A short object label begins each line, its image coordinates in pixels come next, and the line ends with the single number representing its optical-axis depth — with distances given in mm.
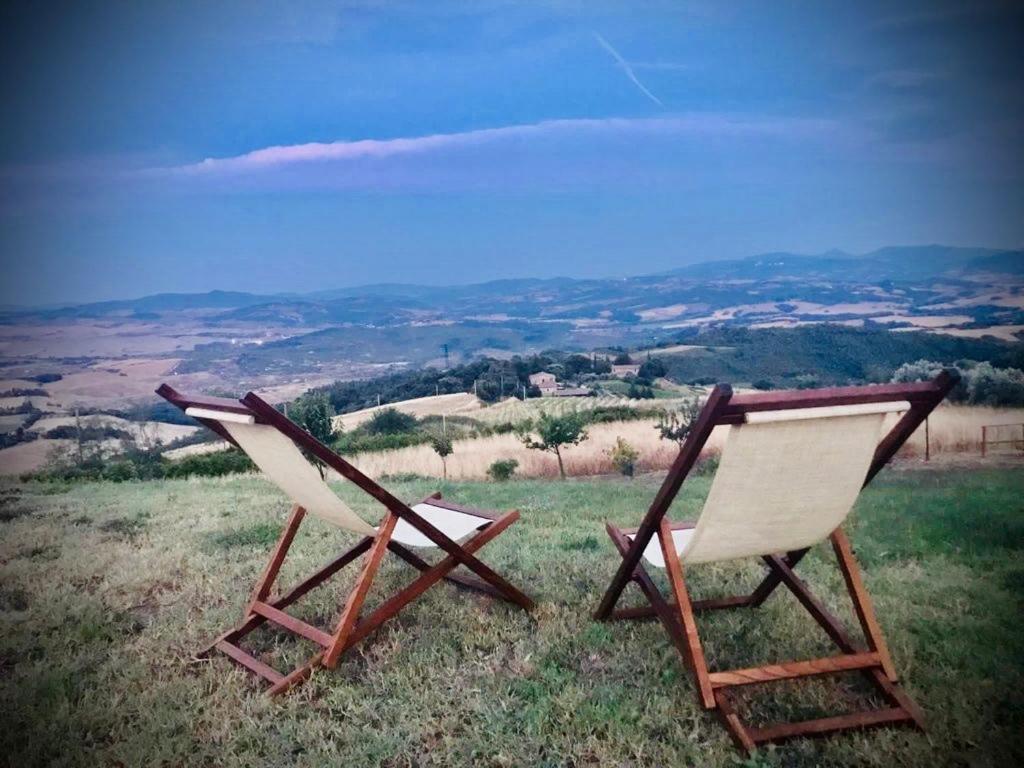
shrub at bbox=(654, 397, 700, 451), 10188
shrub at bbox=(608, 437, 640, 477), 9516
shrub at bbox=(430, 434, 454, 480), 11000
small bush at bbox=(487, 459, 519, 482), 10298
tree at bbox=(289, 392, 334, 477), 10609
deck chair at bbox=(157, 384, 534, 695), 2393
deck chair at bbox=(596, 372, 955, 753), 1896
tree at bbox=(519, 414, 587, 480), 10203
